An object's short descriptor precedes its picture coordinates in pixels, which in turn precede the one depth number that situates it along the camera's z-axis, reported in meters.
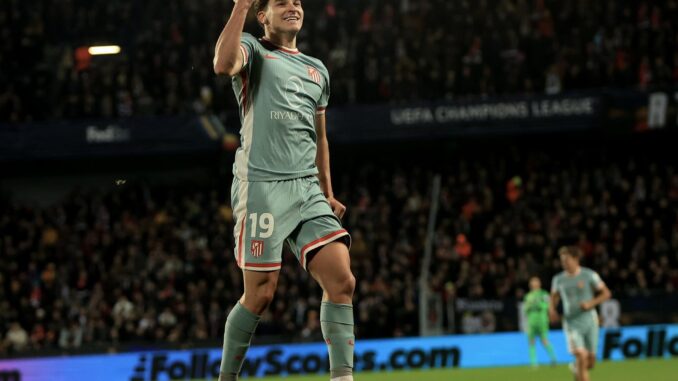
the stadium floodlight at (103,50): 26.23
